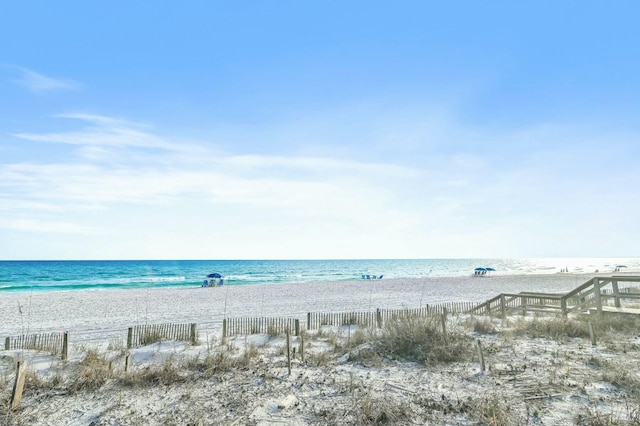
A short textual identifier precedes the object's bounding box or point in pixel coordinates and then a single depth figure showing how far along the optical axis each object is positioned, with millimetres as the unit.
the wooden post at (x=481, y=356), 8352
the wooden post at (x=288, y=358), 8516
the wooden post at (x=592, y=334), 10359
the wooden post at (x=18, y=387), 6793
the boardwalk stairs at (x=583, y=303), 12730
